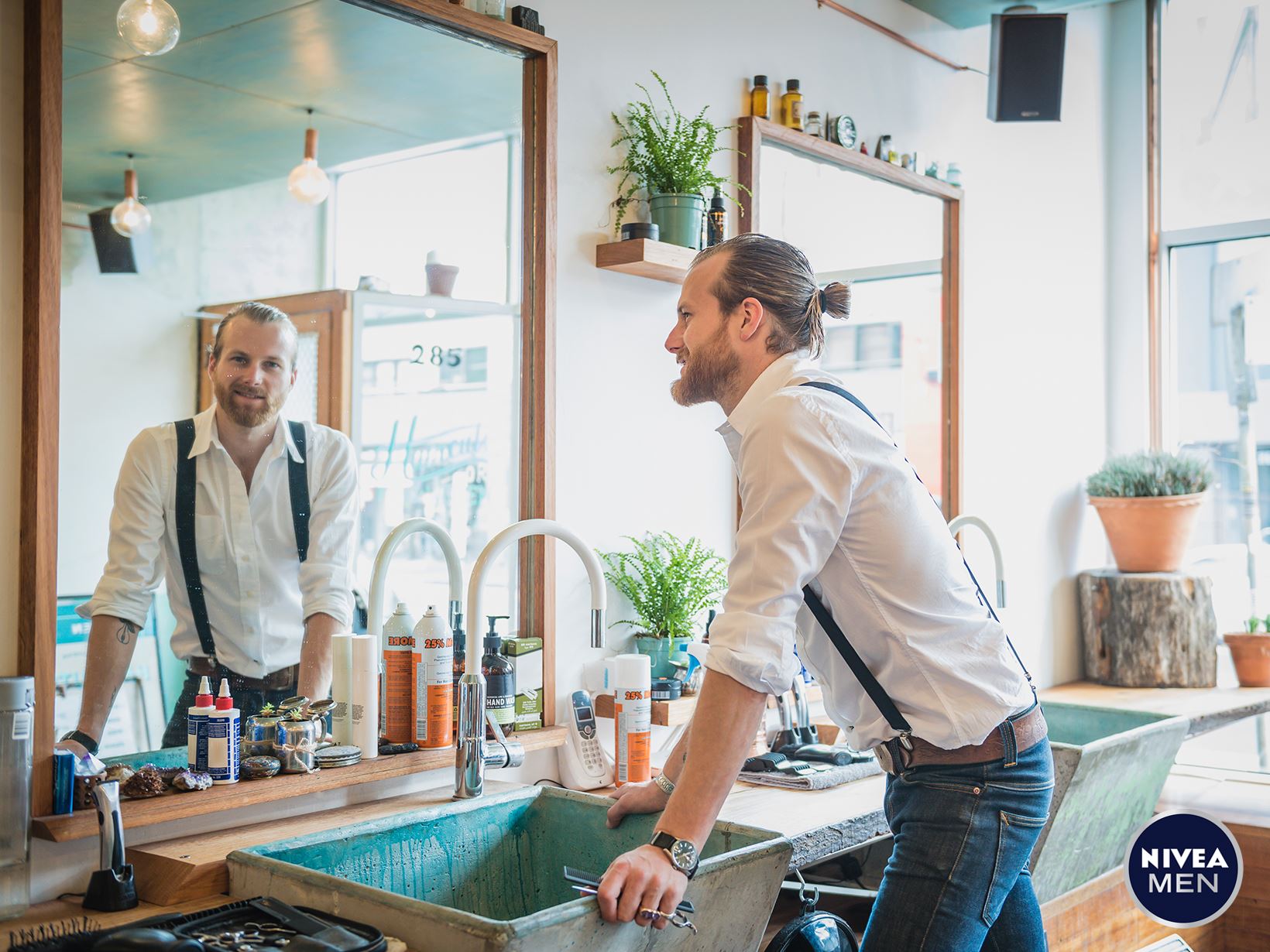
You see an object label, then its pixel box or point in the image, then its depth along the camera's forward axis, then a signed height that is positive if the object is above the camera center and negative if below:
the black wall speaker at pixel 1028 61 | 3.78 +1.31
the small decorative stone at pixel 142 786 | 1.79 -0.42
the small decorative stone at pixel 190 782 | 1.83 -0.43
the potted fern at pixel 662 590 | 2.66 -0.21
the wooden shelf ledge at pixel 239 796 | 1.70 -0.46
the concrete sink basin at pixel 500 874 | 1.41 -0.52
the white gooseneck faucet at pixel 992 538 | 3.46 -0.13
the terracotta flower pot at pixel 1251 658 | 4.14 -0.55
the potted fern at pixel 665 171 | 2.65 +0.69
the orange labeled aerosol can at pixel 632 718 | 2.35 -0.43
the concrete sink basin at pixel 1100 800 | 2.43 -0.64
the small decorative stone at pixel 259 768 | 1.94 -0.43
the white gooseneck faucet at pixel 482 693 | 2.11 -0.34
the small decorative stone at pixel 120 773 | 1.79 -0.40
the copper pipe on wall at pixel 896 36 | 3.33 +1.30
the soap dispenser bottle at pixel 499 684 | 2.31 -0.36
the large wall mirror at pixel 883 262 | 3.11 +0.64
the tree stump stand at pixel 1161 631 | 4.14 -0.46
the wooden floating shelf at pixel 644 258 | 2.54 +0.48
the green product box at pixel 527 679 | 2.38 -0.36
